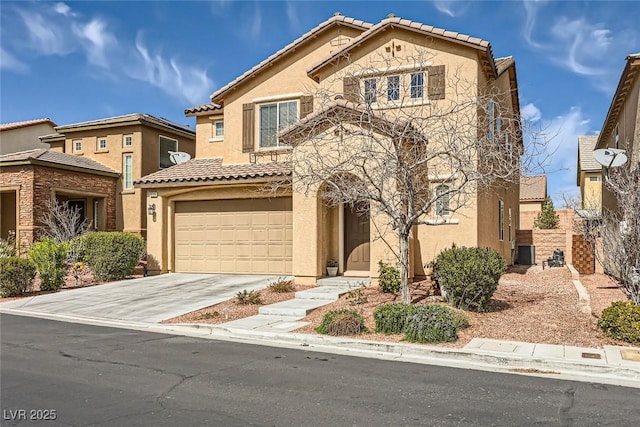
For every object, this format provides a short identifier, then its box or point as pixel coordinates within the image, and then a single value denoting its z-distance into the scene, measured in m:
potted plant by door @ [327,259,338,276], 16.06
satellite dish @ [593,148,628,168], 13.86
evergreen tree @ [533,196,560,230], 30.03
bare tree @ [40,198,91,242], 21.48
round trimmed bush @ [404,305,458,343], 9.02
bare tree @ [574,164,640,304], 11.34
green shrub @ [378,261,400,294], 13.18
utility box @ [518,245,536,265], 23.72
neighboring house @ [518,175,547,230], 41.75
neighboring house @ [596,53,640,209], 13.79
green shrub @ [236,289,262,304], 13.12
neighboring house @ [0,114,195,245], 24.28
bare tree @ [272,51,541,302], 10.94
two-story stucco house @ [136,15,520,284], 15.25
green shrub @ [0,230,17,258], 20.34
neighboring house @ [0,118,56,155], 29.95
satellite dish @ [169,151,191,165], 23.28
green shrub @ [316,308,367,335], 9.69
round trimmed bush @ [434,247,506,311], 10.80
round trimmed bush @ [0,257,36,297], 15.95
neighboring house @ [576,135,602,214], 30.24
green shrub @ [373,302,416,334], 9.62
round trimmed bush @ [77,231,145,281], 18.36
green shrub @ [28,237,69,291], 17.03
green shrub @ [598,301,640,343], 8.73
